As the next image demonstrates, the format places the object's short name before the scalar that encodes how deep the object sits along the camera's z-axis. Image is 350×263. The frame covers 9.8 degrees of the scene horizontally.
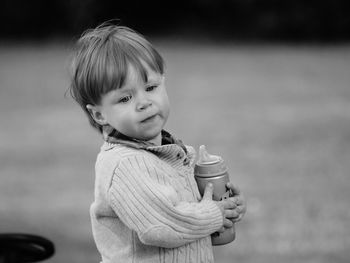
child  3.12
